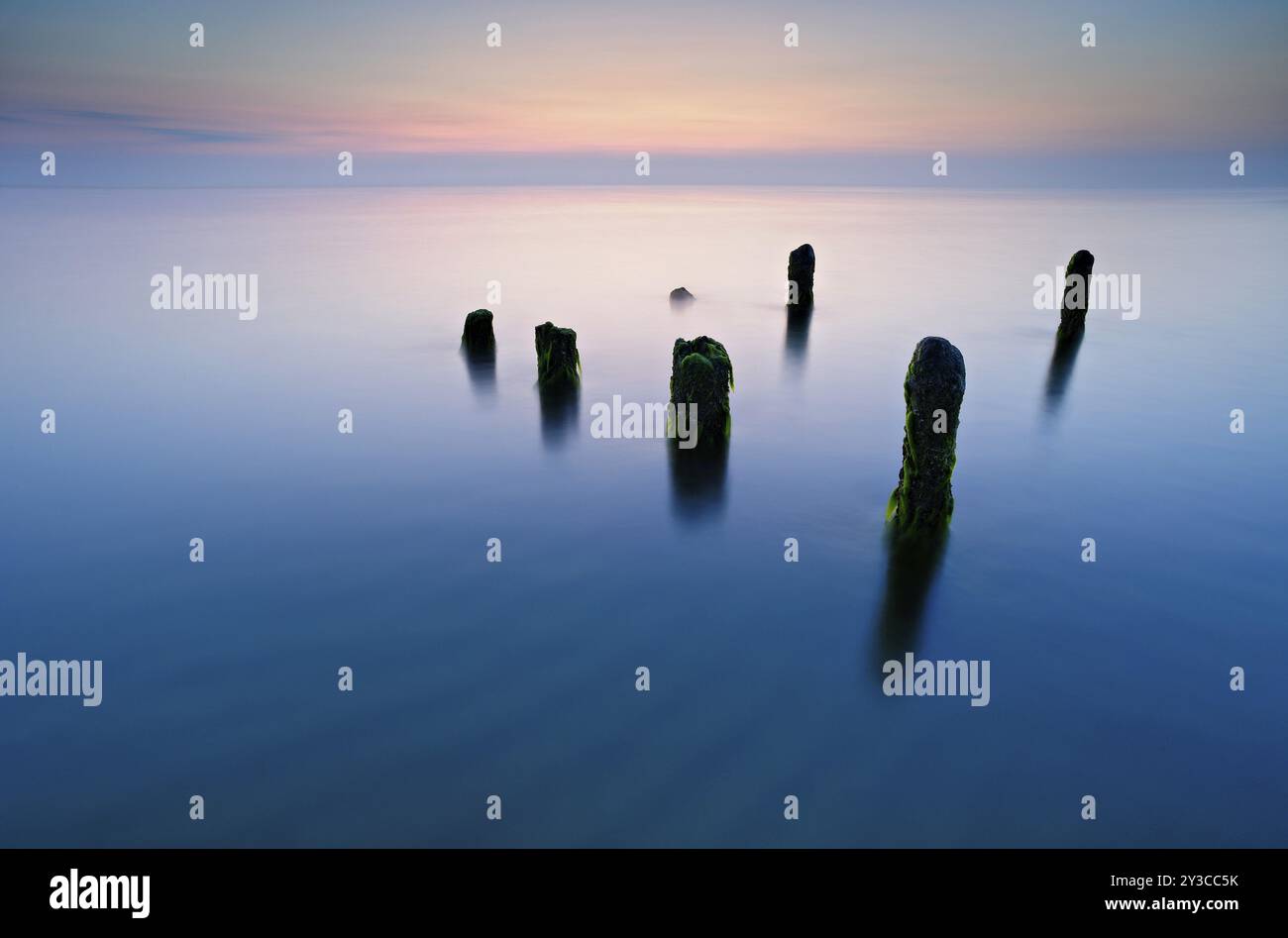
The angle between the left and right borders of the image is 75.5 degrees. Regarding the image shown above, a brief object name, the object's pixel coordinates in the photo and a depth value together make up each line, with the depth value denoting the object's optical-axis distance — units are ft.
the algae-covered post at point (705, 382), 56.95
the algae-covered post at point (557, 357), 76.89
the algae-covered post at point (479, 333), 91.04
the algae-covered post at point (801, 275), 127.24
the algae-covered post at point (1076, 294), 108.37
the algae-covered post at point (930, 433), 43.04
